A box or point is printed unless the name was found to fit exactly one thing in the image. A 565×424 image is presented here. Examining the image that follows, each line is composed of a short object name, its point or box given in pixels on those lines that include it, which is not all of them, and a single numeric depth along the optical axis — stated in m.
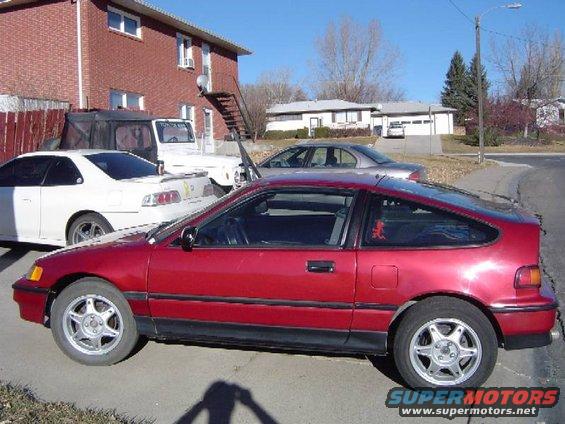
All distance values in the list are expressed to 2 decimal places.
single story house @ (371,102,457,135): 67.69
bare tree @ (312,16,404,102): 74.19
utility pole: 26.98
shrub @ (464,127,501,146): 51.66
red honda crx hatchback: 3.89
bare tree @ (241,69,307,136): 43.22
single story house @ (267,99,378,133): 65.56
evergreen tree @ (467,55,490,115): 72.06
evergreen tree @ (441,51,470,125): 74.94
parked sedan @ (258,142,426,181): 10.74
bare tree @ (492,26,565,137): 60.94
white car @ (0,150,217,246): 7.30
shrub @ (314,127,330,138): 55.32
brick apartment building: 18.59
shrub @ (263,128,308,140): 56.94
